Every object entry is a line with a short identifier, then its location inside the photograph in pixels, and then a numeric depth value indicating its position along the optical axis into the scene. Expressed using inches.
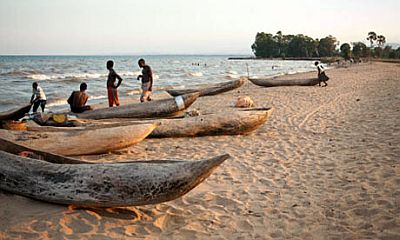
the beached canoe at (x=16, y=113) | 232.4
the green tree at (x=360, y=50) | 2938.0
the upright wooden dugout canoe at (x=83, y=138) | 211.0
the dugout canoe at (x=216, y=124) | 297.7
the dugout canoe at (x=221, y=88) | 634.2
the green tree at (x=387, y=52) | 2568.9
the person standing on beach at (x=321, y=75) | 746.8
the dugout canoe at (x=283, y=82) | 766.5
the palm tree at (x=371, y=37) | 3299.2
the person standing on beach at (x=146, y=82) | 423.2
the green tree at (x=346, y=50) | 2674.0
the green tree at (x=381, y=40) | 3277.6
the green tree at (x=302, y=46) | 3934.5
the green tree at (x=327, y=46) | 3828.7
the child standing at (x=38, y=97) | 443.8
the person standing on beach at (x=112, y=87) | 395.6
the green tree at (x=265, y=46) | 4503.9
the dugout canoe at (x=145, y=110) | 362.0
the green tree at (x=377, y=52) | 2875.2
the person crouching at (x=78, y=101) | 367.9
